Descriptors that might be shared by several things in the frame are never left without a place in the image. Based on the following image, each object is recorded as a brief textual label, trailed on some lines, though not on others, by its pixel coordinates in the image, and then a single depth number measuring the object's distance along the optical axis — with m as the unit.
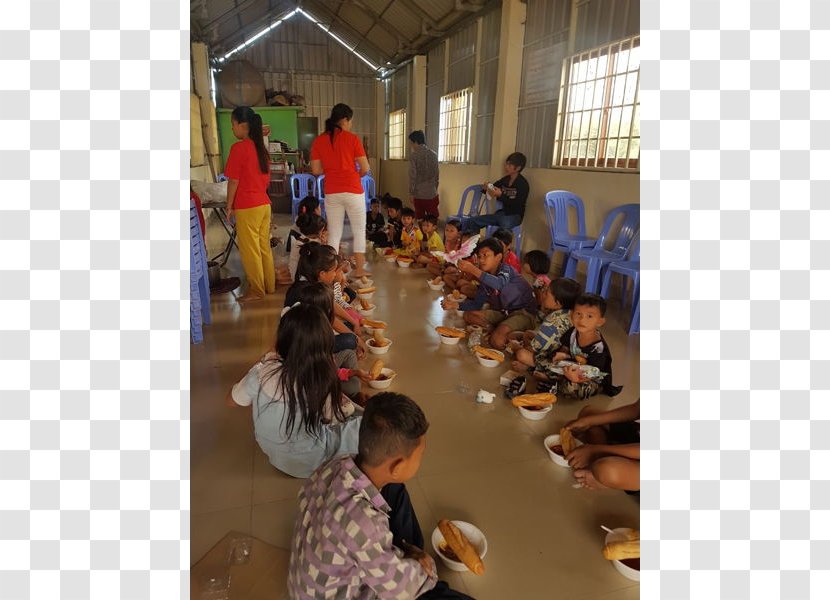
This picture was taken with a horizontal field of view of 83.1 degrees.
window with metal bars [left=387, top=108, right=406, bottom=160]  11.61
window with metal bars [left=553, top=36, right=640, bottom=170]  4.26
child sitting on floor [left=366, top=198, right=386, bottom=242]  6.86
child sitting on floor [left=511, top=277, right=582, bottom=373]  2.67
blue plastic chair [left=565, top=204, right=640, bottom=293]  3.93
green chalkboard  10.23
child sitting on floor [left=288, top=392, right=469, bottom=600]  1.08
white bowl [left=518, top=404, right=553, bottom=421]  2.28
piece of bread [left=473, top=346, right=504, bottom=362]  2.86
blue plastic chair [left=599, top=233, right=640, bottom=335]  3.43
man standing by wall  6.19
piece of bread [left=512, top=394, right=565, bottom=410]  2.31
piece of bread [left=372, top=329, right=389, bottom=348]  3.00
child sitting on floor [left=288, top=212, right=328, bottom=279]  4.24
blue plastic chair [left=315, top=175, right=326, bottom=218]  7.06
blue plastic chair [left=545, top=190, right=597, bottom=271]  4.62
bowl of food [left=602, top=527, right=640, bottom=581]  1.45
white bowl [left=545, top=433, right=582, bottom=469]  1.95
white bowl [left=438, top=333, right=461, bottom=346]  3.21
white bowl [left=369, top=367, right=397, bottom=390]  2.52
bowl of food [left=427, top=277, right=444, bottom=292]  4.51
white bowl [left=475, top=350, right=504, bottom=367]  2.87
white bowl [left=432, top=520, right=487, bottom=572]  1.44
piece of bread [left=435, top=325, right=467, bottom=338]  3.21
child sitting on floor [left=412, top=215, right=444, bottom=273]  5.28
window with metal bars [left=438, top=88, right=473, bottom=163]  7.71
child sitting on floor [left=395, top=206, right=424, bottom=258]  5.66
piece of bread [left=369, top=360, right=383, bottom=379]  2.52
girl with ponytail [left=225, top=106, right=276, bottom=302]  3.75
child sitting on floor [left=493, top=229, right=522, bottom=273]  3.79
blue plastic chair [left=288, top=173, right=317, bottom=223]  7.94
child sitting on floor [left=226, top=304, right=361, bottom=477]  1.66
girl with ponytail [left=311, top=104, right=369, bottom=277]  4.22
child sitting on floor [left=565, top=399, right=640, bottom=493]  1.62
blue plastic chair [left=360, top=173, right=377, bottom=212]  7.53
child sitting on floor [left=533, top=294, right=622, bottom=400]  2.39
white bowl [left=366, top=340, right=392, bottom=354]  2.97
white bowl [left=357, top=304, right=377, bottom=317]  3.77
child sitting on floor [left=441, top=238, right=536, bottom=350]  3.23
